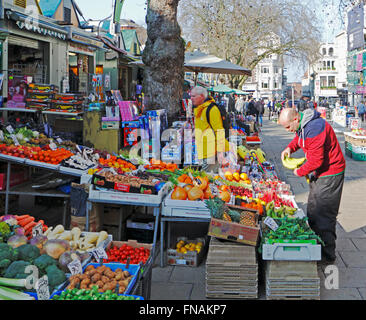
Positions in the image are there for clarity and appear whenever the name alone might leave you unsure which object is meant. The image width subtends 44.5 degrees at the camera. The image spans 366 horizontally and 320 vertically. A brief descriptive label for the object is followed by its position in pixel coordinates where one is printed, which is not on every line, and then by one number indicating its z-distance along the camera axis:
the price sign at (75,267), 3.71
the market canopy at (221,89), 24.37
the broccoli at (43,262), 3.76
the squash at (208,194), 5.63
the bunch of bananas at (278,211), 5.29
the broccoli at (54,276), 3.54
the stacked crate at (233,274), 4.54
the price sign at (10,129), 7.25
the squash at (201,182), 5.76
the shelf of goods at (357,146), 14.30
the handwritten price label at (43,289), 3.26
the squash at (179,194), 5.52
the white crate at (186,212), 5.40
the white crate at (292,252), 4.43
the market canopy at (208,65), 13.46
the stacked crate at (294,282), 4.44
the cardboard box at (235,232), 4.62
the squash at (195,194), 5.46
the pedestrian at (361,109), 29.92
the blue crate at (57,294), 3.38
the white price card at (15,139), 6.84
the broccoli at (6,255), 3.71
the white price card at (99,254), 4.15
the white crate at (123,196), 5.50
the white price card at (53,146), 7.00
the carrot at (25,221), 4.89
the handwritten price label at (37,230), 4.59
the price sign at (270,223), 4.77
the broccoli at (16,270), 3.55
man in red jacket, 5.05
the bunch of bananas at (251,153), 9.77
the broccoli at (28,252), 3.89
